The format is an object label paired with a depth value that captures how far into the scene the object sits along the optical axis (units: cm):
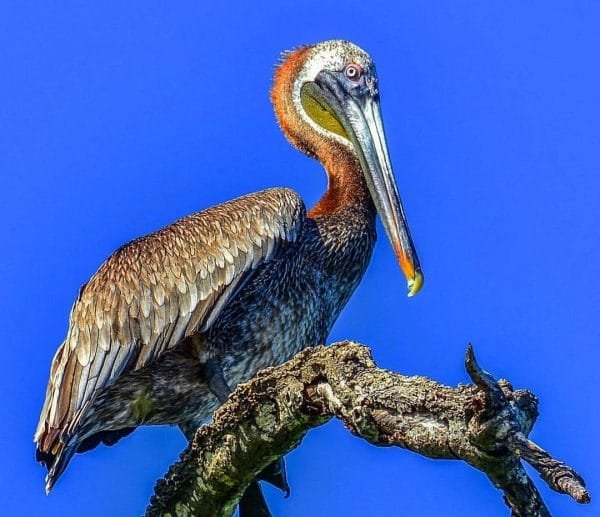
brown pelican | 1523
